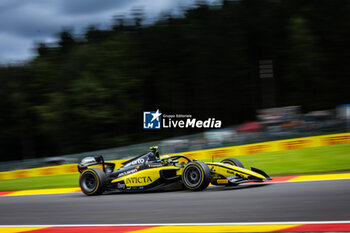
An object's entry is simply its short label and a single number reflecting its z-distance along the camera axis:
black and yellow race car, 16.58
